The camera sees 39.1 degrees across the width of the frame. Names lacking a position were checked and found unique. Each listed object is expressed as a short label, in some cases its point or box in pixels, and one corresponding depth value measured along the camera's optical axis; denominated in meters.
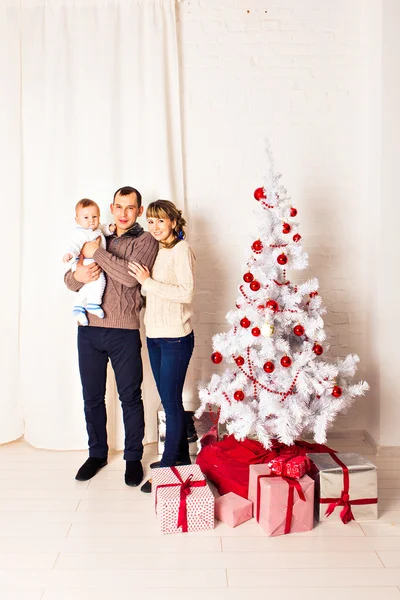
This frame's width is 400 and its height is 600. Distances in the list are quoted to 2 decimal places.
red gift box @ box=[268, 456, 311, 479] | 2.29
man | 2.66
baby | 2.68
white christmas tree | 2.46
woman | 2.55
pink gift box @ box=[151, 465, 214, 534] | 2.21
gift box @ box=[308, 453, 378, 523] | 2.29
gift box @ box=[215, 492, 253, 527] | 2.28
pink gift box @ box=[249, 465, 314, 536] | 2.21
